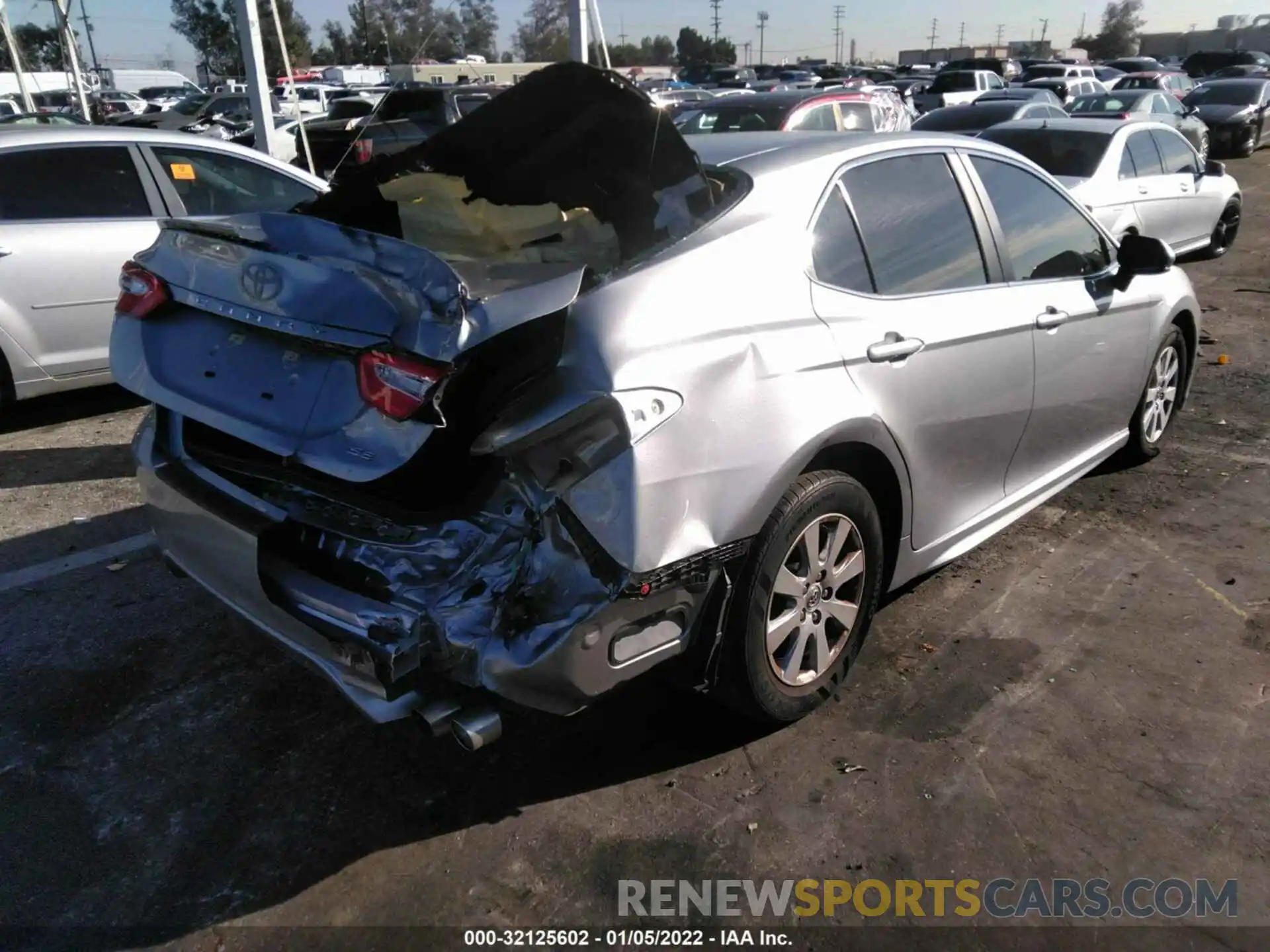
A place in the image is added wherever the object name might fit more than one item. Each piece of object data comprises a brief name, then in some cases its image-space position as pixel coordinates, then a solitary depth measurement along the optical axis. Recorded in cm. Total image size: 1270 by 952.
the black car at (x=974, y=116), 1264
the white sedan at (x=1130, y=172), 904
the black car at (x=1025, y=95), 1873
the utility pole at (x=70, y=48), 1839
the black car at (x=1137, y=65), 4339
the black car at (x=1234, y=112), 2220
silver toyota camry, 238
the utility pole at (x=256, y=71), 949
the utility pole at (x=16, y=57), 1778
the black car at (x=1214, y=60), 4806
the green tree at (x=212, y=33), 5759
